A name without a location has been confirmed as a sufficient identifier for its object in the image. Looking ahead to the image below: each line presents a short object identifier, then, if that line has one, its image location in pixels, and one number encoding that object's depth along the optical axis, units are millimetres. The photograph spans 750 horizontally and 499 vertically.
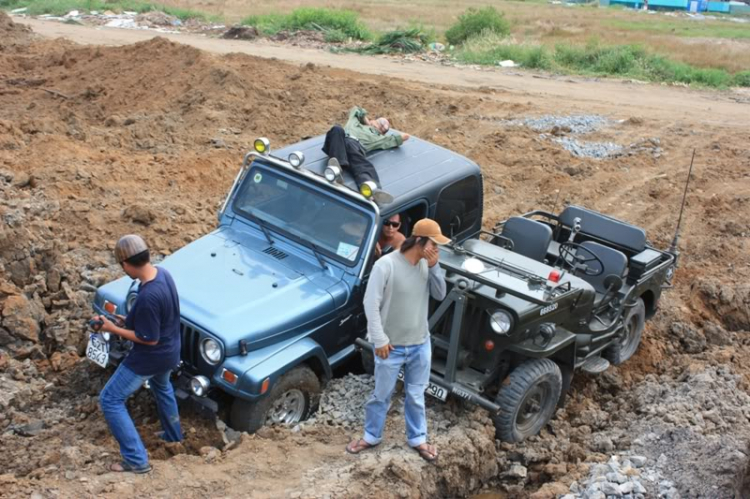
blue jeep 5949
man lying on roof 7066
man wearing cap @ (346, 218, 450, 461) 5352
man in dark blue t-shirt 5152
